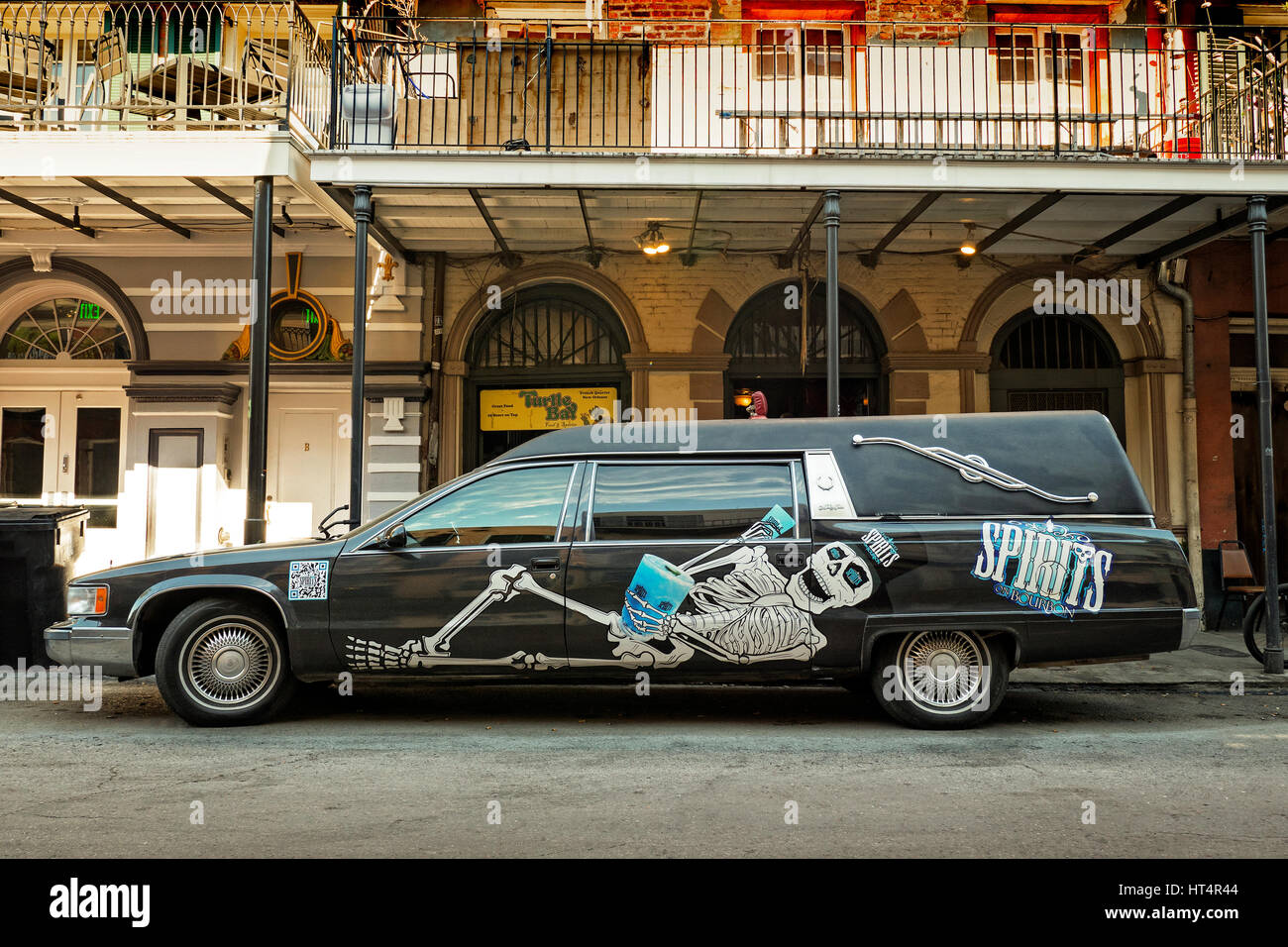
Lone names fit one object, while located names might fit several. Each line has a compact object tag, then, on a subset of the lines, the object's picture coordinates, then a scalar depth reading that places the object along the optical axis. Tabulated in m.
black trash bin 7.56
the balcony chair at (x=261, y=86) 9.38
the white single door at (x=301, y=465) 11.62
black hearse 5.77
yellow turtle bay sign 11.67
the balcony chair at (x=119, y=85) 9.20
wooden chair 10.86
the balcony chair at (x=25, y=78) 9.37
